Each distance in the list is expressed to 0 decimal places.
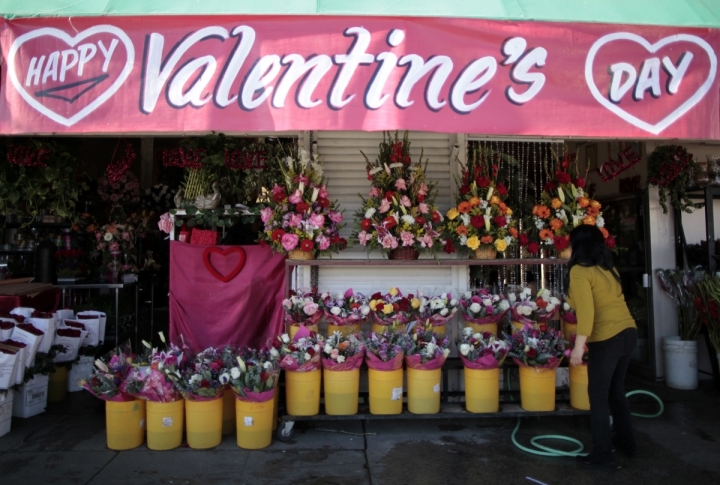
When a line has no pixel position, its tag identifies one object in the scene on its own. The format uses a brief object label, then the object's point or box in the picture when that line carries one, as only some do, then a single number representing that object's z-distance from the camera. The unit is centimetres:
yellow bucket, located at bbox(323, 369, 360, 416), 485
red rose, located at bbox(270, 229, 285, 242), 528
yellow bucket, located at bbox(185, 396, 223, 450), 457
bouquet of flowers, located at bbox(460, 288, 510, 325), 531
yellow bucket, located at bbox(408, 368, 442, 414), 488
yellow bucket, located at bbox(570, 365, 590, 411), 499
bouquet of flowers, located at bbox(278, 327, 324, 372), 475
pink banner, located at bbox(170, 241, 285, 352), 625
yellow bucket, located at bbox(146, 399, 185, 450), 457
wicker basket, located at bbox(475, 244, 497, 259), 544
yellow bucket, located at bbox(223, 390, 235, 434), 489
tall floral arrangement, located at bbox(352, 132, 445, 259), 529
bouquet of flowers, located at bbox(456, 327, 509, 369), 487
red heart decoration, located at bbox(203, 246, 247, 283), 623
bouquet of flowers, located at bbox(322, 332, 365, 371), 480
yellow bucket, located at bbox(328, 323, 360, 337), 527
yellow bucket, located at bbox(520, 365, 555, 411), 491
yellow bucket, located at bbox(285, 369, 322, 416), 481
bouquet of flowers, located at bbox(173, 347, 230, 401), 450
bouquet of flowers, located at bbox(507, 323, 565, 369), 488
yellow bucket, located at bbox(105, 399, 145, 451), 459
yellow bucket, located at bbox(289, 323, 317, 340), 529
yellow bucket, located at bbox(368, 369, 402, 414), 486
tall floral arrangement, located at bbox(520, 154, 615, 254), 554
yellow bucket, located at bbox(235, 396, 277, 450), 456
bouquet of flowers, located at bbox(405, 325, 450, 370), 484
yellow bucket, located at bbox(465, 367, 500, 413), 490
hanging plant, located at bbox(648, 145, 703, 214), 652
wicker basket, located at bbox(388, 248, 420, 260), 543
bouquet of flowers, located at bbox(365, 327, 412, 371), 482
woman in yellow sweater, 416
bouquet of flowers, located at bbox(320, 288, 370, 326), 521
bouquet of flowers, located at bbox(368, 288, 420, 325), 524
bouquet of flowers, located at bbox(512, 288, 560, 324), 529
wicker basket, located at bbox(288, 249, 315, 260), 536
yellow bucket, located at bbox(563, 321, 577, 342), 545
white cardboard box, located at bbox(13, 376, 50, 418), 541
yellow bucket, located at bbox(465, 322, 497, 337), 538
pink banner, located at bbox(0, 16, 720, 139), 383
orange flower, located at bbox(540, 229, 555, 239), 553
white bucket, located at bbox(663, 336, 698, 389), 648
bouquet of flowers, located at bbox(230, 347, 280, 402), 447
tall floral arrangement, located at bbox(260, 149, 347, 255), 527
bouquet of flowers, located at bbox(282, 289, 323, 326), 523
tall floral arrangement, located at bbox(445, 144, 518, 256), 534
